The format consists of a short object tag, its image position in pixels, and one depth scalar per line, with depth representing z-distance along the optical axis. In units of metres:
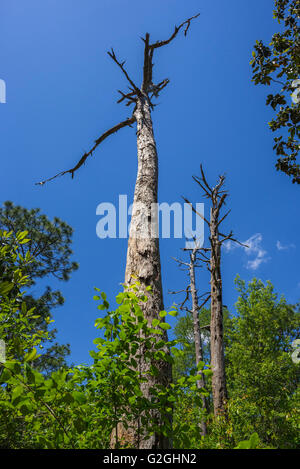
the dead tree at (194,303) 13.44
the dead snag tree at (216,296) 6.84
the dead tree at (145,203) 2.49
